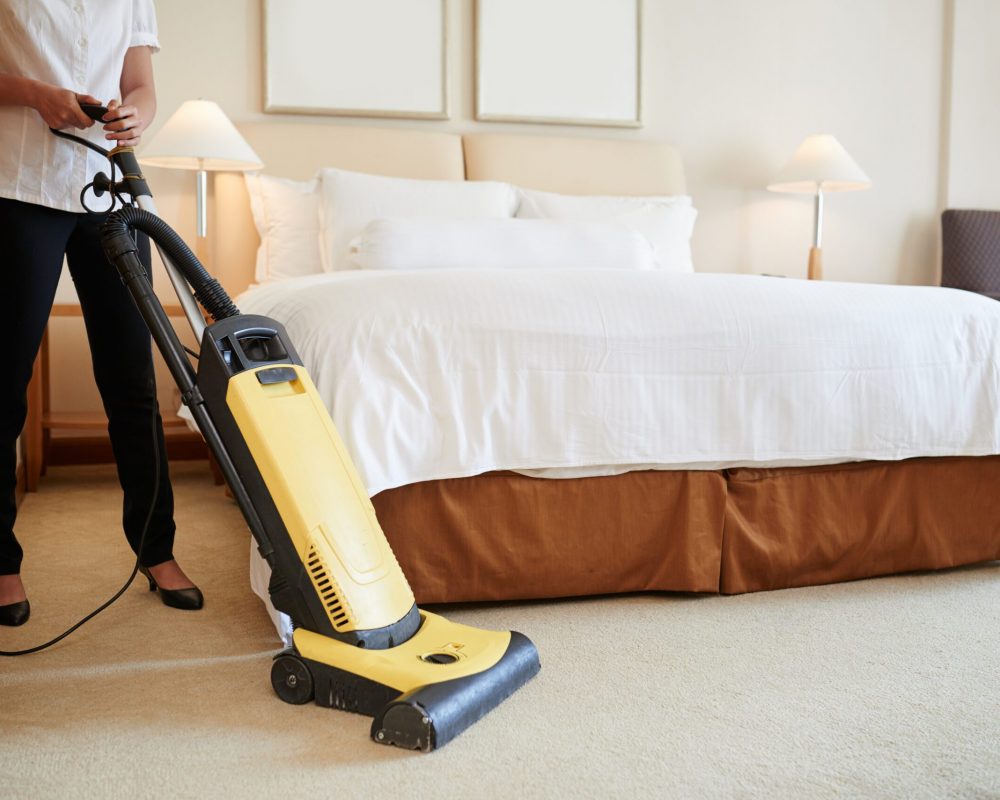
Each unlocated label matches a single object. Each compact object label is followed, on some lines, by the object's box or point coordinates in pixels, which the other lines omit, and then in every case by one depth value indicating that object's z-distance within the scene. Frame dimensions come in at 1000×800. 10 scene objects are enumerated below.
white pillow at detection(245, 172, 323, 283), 3.42
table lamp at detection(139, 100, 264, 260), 3.22
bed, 1.82
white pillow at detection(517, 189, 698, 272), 3.51
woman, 1.78
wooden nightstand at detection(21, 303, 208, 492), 3.13
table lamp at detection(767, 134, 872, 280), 3.89
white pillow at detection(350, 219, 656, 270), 2.80
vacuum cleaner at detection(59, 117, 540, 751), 1.42
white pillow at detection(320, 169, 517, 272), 3.24
